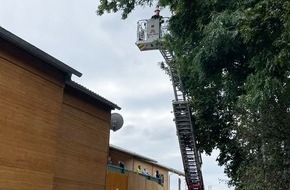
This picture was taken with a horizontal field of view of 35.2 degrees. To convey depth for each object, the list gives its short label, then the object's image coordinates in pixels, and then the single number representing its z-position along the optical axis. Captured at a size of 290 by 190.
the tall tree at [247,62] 10.17
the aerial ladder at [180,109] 21.47
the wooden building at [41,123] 12.03
